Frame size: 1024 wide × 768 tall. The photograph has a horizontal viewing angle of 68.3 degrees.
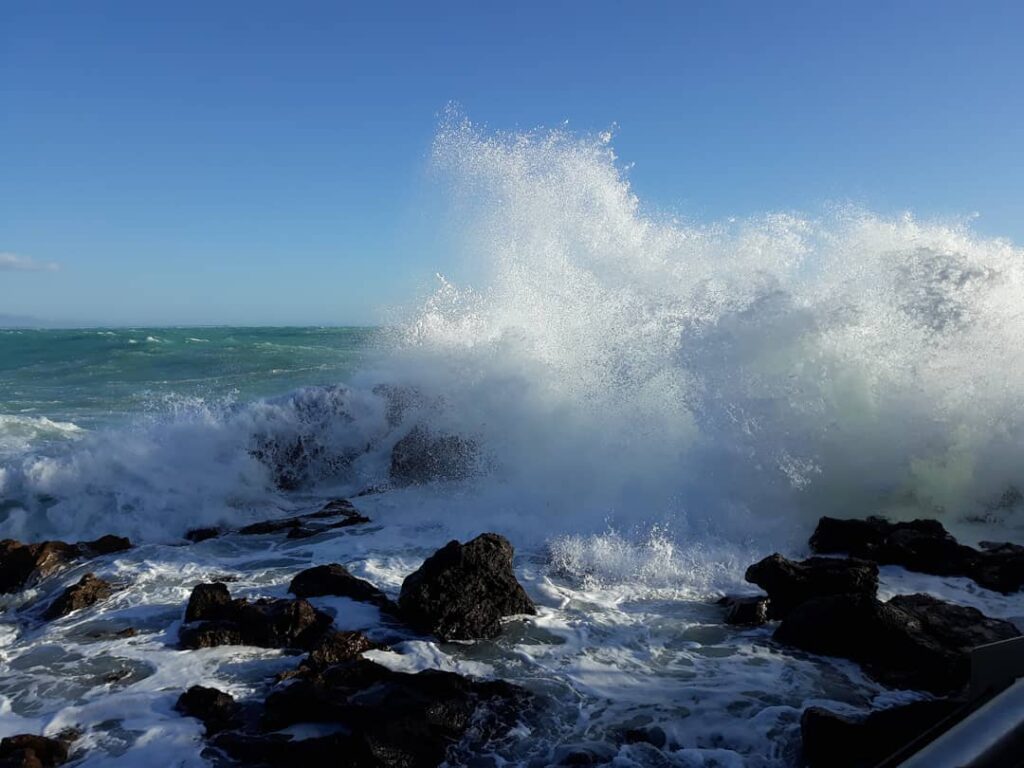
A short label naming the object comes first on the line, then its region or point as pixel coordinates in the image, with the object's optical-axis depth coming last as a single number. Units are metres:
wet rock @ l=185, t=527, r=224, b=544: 9.35
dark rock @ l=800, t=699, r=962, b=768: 3.84
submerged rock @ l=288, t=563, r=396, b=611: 6.62
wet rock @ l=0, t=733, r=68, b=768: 4.15
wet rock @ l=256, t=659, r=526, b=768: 4.20
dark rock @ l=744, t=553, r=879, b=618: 6.24
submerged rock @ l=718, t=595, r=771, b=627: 6.30
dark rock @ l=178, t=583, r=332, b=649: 5.82
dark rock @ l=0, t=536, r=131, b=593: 7.57
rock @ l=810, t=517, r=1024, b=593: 7.17
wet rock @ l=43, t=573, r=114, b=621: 6.78
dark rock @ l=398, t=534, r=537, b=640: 5.98
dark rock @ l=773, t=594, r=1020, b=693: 5.16
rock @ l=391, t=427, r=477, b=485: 12.14
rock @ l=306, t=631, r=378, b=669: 5.31
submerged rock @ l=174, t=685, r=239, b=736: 4.66
